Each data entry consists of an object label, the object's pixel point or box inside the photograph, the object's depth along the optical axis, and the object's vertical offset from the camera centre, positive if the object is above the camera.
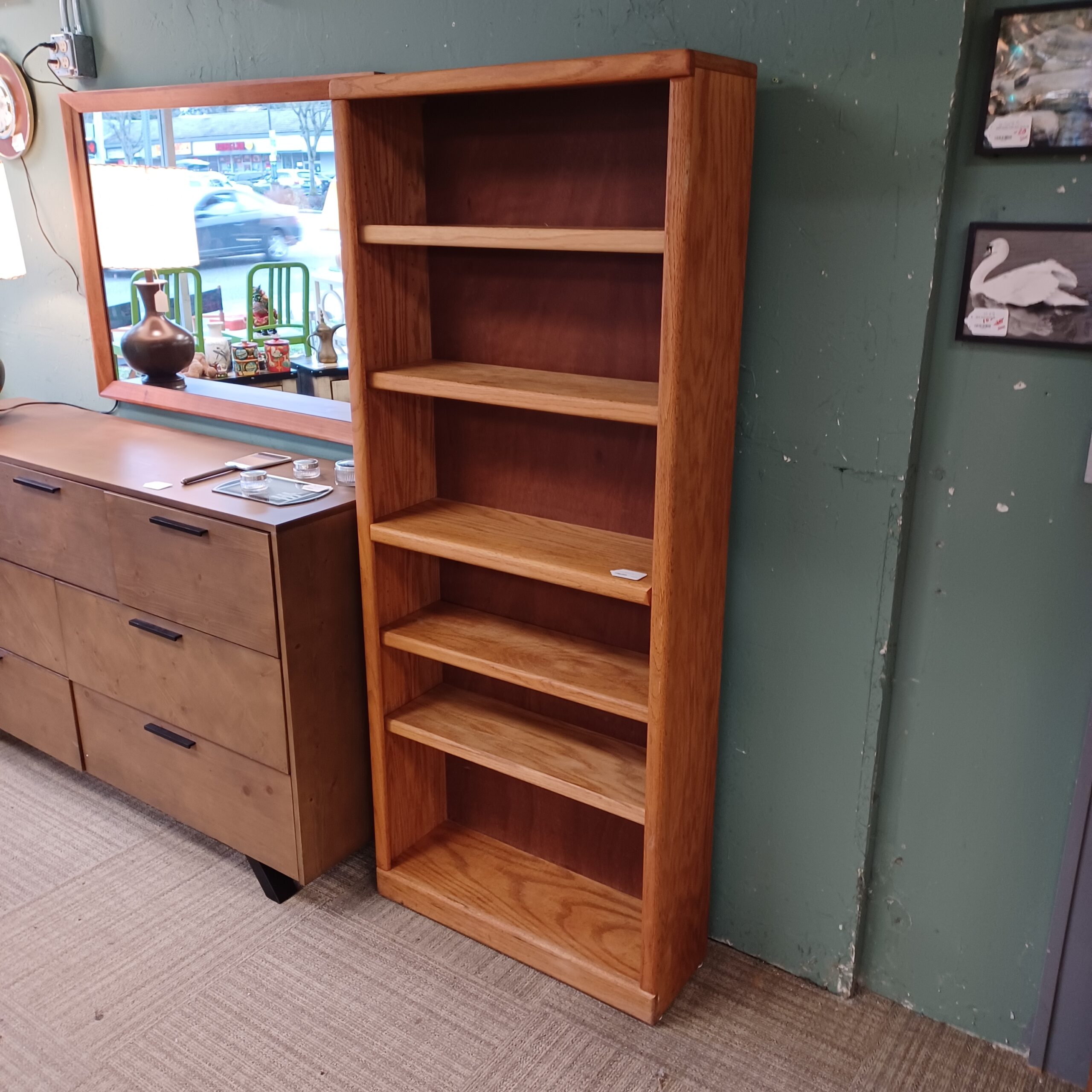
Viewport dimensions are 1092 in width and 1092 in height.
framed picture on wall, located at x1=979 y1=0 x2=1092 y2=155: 1.35 +0.21
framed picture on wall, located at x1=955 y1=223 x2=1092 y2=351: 1.42 -0.06
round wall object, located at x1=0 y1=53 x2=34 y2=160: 2.63 +0.32
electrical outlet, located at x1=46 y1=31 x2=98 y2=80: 2.41 +0.43
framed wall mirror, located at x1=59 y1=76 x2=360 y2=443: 2.15 +0.00
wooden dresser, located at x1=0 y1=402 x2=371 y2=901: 1.96 -0.83
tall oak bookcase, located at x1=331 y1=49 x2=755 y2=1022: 1.54 -0.43
